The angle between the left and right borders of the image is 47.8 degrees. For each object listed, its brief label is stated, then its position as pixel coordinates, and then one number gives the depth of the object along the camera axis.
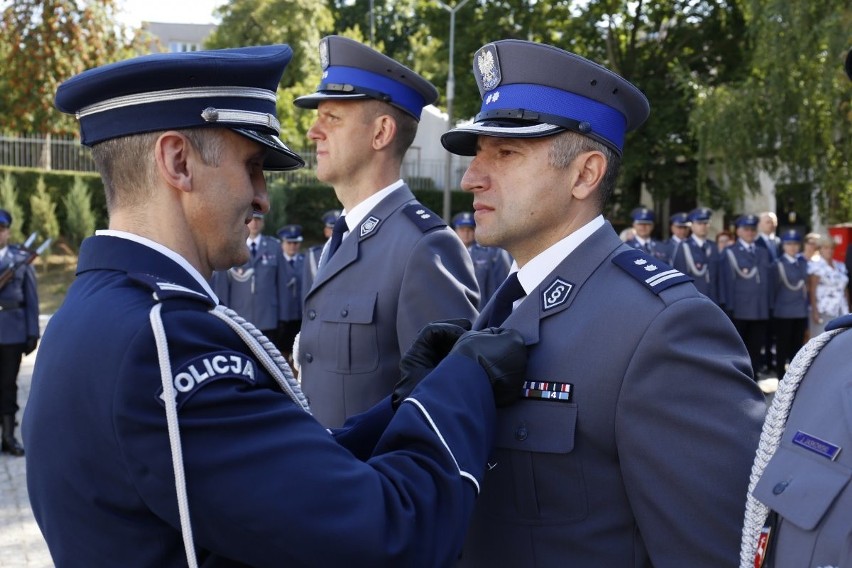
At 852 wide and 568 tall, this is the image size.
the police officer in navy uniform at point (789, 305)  13.91
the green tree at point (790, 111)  15.84
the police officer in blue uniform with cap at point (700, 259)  14.11
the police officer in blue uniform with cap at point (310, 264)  10.91
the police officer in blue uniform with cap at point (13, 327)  8.24
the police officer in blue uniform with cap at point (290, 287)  12.79
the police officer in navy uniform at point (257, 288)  12.27
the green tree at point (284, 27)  36.66
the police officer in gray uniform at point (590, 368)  2.08
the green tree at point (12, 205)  21.38
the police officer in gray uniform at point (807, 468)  1.58
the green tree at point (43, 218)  22.22
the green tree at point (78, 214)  23.05
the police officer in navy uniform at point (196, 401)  1.63
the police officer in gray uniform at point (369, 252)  3.60
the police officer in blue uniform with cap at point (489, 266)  14.43
